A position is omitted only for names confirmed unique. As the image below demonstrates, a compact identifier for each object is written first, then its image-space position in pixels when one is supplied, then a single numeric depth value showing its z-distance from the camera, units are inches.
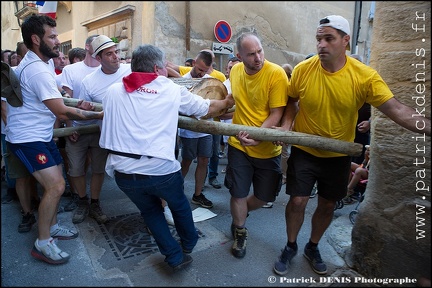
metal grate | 112.2
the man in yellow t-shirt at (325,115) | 89.9
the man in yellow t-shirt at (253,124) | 107.3
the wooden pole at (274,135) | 93.7
